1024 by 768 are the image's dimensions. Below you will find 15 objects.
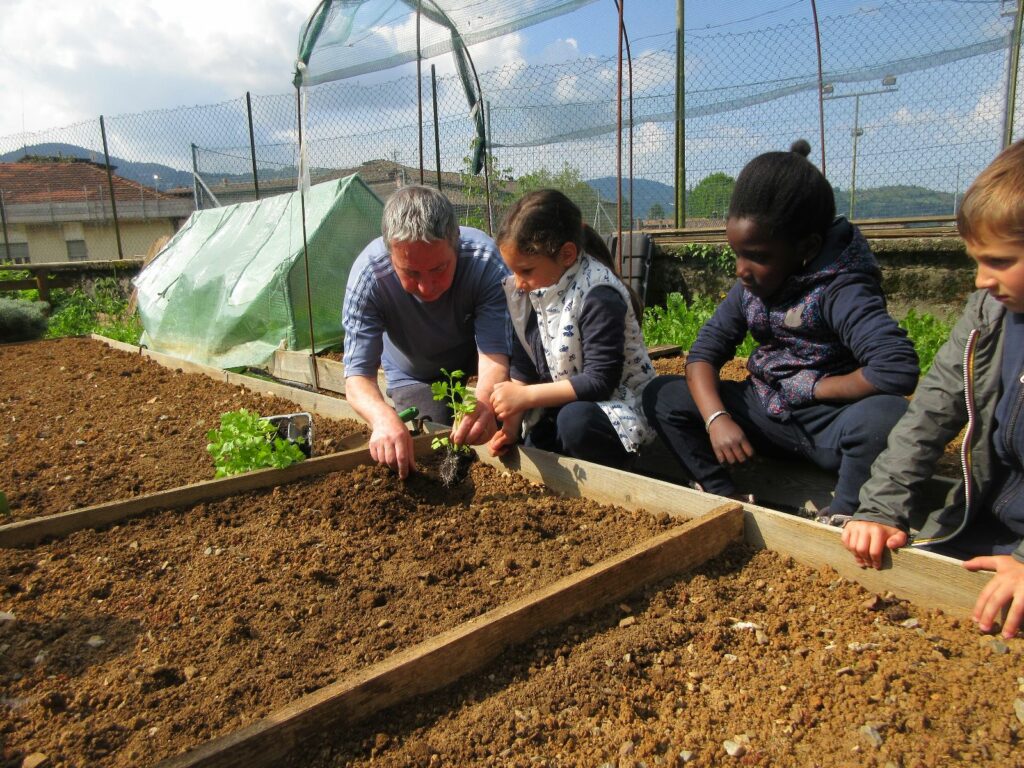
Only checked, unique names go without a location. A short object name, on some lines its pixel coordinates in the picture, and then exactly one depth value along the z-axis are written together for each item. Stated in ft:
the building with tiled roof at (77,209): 58.36
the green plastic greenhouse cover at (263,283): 20.06
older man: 8.93
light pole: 19.79
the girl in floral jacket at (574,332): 8.56
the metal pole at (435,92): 24.07
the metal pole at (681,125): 21.76
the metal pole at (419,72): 16.67
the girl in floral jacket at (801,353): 7.04
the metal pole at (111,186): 40.62
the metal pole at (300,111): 15.92
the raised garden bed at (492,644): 4.45
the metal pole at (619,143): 11.96
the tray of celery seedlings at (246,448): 9.00
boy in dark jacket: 5.15
